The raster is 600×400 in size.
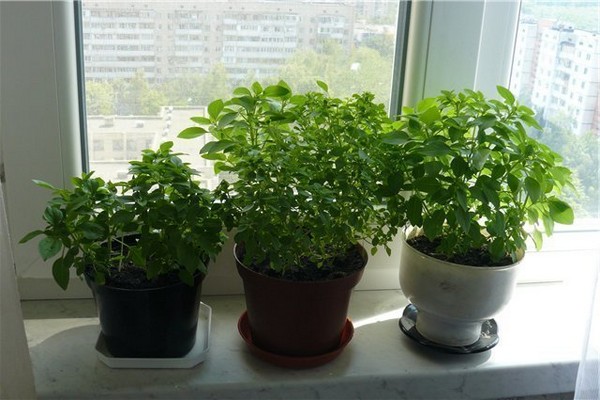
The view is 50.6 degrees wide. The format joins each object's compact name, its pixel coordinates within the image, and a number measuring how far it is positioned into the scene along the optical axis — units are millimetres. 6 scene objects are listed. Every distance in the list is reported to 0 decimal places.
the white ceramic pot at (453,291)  1050
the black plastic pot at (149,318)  993
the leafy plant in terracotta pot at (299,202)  930
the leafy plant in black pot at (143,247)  925
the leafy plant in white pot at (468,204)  961
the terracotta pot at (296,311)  1023
